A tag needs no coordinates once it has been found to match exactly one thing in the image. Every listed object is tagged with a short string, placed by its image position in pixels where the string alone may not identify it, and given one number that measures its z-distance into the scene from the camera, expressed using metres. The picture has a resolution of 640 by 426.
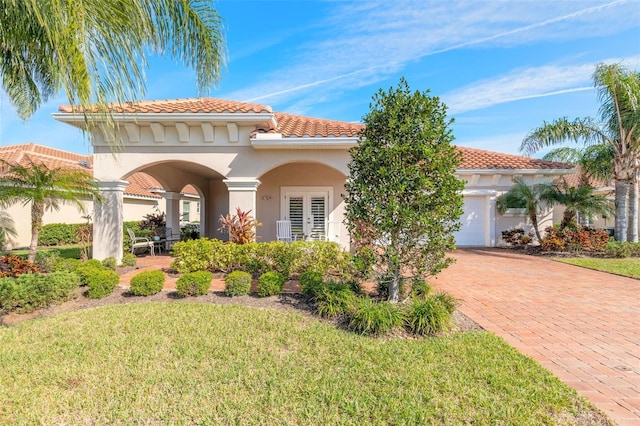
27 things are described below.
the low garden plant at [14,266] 6.70
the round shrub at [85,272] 6.98
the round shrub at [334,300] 5.45
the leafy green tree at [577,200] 13.48
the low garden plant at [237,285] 6.60
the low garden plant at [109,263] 9.23
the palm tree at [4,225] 12.02
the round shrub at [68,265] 7.68
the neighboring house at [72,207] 16.89
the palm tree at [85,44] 3.09
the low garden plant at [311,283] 6.17
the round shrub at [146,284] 6.70
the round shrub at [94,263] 8.02
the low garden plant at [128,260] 9.89
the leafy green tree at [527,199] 13.95
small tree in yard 5.23
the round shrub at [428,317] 4.76
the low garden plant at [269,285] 6.54
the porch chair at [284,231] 12.11
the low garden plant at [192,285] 6.57
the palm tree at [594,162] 14.56
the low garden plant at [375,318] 4.72
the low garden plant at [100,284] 6.64
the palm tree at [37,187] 7.34
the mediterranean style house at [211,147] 9.60
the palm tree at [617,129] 12.56
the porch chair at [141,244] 11.61
